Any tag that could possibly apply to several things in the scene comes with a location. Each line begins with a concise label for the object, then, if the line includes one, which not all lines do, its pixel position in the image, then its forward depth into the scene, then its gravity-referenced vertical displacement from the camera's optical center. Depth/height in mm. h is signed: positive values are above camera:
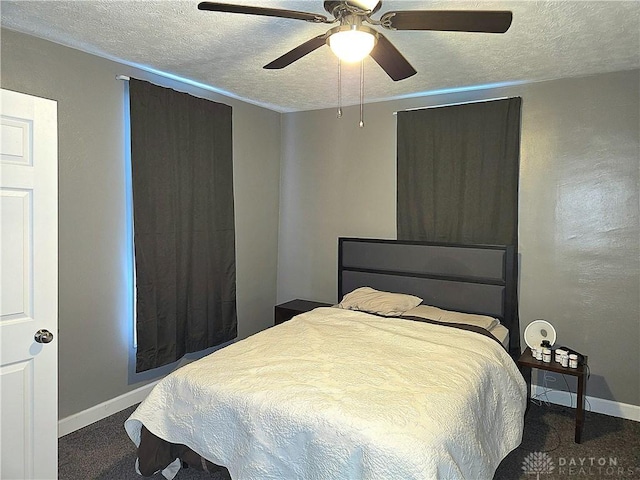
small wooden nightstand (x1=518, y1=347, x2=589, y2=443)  2869 -888
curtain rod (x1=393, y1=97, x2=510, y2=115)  3576 +1104
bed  1788 -770
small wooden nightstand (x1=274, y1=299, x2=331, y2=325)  4145 -697
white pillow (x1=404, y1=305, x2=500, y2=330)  3218 -614
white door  1950 -241
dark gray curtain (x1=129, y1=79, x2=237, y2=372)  3283 +94
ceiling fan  1767 +895
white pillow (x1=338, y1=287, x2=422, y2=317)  3457 -538
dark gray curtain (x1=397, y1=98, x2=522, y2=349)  3527 +521
